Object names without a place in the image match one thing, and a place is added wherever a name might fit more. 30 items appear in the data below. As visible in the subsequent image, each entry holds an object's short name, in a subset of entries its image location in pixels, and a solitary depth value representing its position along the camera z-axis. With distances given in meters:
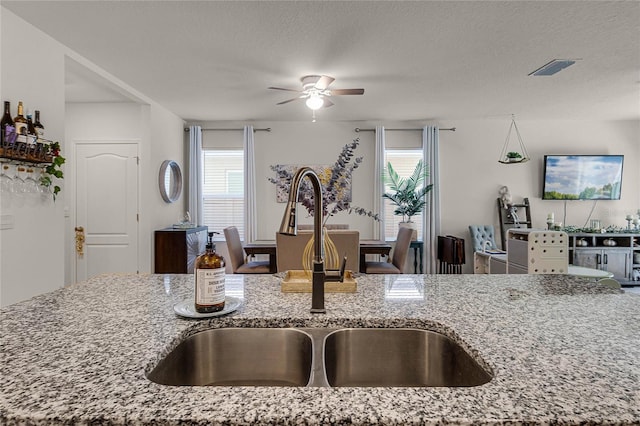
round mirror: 4.58
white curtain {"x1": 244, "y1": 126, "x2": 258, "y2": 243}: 5.25
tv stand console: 4.91
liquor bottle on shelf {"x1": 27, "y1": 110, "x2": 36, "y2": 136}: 2.43
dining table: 3.74
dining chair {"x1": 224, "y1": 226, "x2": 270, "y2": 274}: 3.74
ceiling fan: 3.42
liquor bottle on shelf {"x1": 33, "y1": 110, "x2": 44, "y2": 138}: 2.51
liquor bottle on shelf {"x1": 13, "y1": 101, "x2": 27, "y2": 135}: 2.34
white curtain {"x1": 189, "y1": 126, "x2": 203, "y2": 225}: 5.31
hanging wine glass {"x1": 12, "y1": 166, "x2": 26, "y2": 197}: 2.43
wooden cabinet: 4.34
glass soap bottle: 0.92
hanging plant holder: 5.51
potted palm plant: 5.08
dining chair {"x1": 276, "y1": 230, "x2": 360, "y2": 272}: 3.07
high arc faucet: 0.97
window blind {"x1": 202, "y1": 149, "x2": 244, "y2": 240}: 5.50
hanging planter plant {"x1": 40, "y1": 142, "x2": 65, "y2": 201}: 2.62
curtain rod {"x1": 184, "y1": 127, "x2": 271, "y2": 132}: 5.43
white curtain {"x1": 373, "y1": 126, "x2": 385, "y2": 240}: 5.32
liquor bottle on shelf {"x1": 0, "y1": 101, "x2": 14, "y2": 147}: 2.27
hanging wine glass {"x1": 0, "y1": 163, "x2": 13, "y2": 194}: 2.33
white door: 4.25
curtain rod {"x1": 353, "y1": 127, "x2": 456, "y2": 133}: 5.43
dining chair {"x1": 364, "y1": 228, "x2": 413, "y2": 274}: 3.64
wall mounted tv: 5.43
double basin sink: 0.91
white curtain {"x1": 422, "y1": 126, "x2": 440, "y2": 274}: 5.31
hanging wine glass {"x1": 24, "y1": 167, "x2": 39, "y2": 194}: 2.52
